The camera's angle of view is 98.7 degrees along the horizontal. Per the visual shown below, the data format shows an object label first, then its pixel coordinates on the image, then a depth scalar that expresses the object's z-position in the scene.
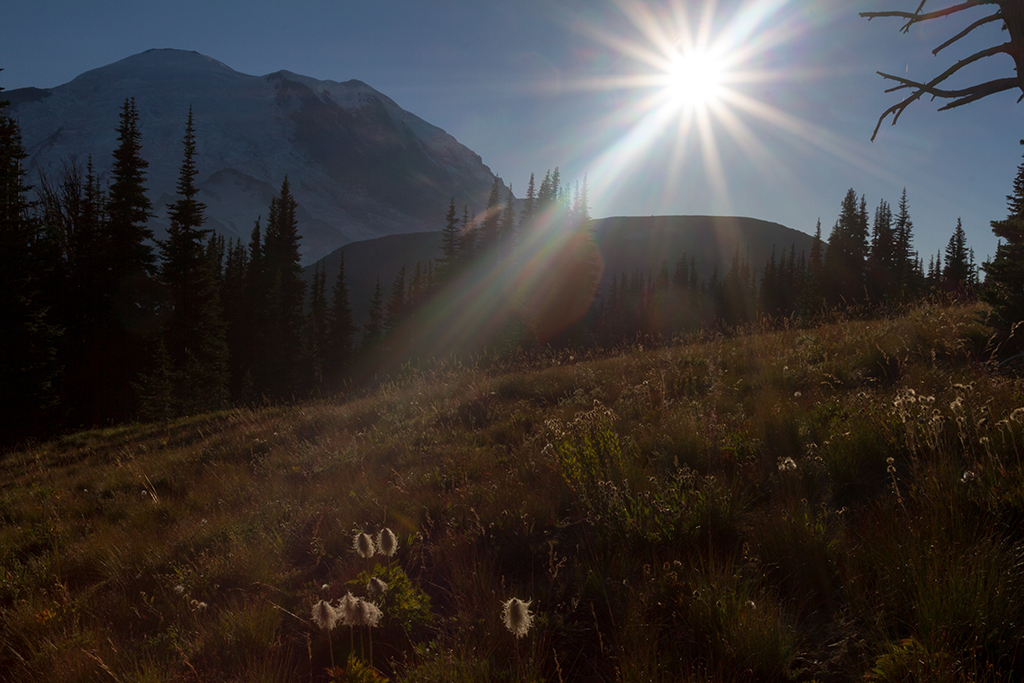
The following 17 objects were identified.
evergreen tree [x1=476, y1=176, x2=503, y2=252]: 47.97
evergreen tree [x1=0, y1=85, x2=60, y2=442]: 20.17
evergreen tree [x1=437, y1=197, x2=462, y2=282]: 47.38
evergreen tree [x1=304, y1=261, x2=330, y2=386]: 41.09
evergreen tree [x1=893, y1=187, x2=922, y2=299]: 46.40
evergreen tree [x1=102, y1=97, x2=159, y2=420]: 26.19
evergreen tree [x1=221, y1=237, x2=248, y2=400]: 40.00
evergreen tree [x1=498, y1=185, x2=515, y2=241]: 49.09
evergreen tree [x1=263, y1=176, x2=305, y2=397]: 38.97
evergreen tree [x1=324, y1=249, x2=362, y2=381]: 51.16
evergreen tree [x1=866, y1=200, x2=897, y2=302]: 47.91
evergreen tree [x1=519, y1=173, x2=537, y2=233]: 50.88
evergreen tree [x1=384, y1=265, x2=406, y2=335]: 62.10
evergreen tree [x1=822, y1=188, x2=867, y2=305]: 47.28
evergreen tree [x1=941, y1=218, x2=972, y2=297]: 46.42
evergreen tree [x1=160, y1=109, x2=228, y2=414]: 28.73
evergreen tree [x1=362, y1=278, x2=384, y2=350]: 56.29
